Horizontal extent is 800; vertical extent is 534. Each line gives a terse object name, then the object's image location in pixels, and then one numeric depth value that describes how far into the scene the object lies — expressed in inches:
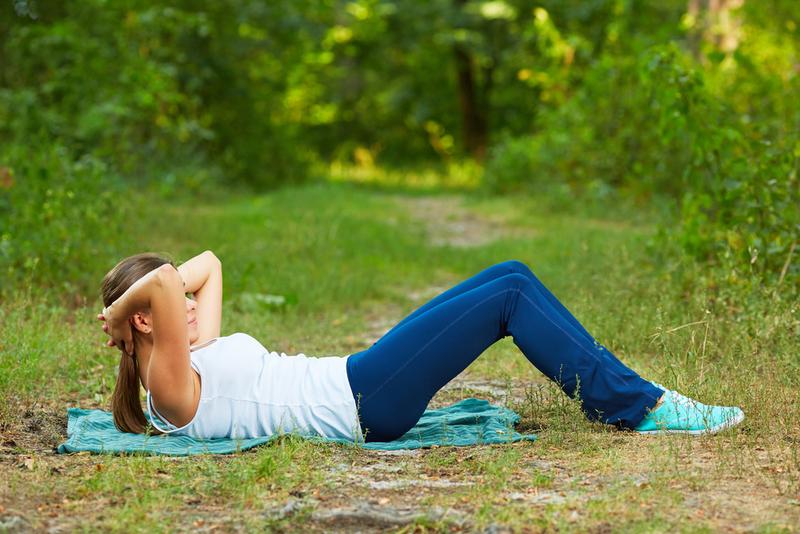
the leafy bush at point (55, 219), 565.6
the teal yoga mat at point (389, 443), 329.4
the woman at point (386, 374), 328.2
